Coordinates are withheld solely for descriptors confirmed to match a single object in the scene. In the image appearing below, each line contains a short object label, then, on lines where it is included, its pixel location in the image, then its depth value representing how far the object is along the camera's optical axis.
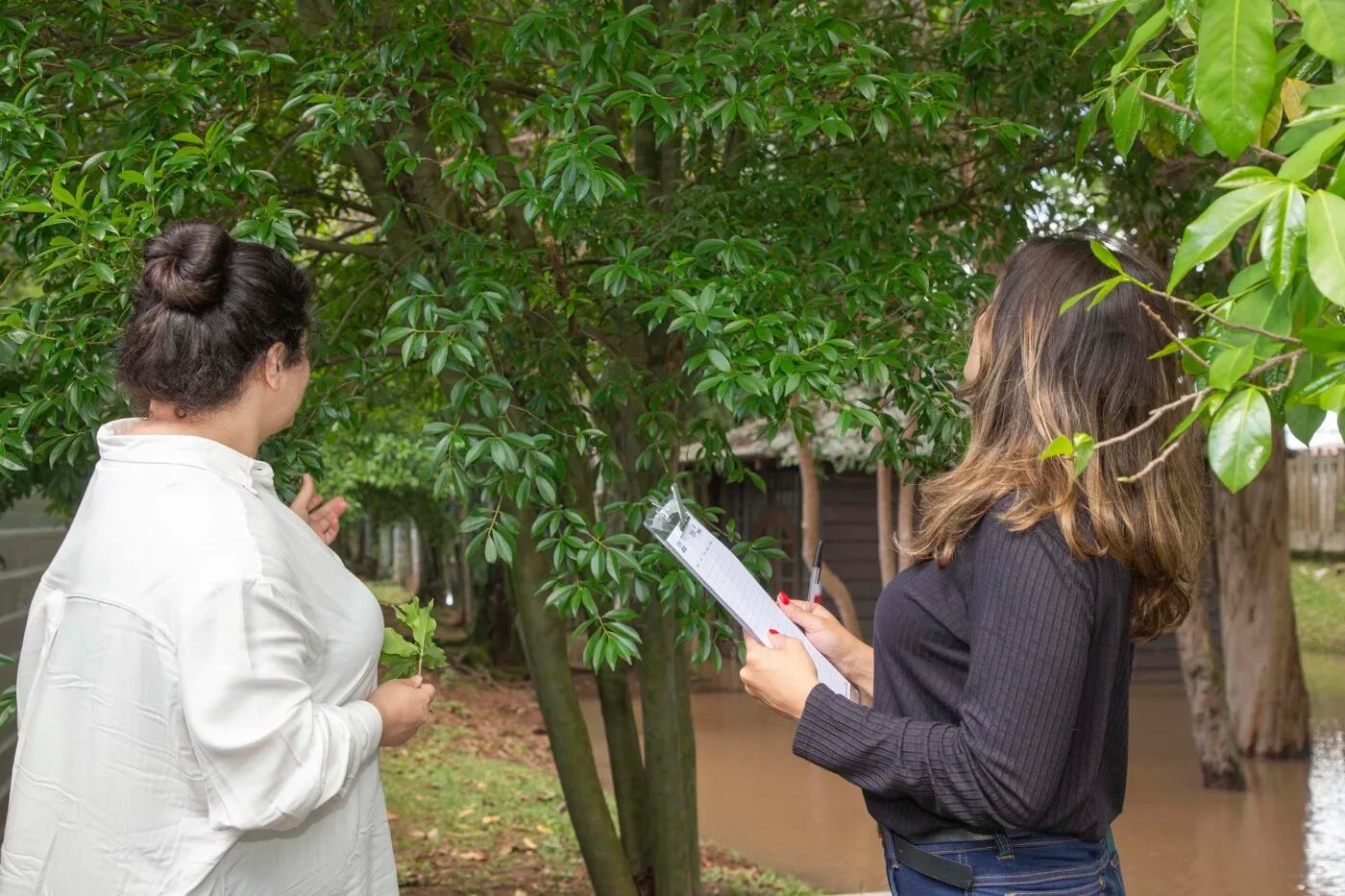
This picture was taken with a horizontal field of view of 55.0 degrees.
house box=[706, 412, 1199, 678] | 14.13
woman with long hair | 1.66
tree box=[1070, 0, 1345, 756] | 1.17
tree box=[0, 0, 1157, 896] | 2.90
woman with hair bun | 1.86
